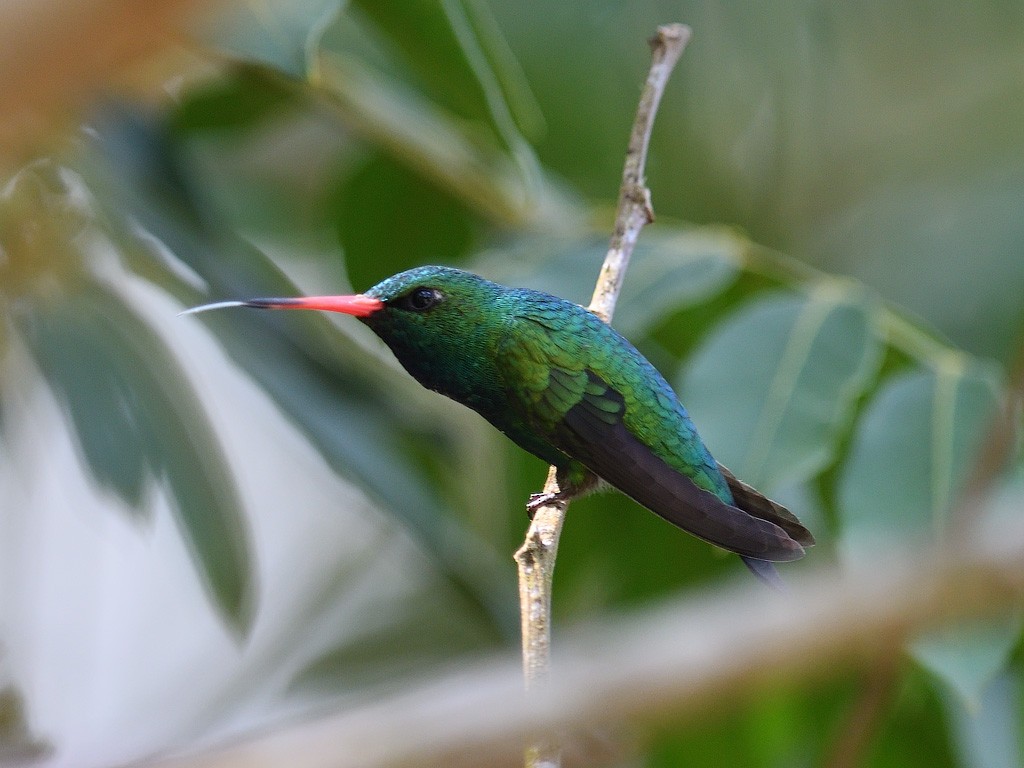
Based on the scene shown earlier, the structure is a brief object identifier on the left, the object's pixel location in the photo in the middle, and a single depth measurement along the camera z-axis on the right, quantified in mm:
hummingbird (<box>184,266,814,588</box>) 3475
